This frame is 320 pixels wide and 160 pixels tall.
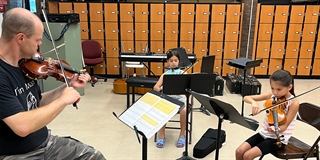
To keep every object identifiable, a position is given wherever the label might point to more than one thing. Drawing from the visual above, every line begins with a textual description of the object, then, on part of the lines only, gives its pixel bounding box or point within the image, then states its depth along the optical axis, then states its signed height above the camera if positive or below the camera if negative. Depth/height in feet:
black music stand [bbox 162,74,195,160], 8.25 -1.36
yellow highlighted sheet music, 5.74 -1.68
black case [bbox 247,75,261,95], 16.65 -2.91
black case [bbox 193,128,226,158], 9.86 -3.93
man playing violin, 4.72 -1.14
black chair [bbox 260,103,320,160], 6.93 -2.84
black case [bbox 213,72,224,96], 16.41 -2.86
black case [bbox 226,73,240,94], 17.35 -2.86
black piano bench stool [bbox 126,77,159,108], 13.47 -2.15
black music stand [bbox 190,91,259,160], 5.82 -1.64
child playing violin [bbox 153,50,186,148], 10.63 -2.26
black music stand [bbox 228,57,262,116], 12.42 -1.05
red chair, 19.74 -0.81
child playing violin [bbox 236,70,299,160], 6.95 -2.05
